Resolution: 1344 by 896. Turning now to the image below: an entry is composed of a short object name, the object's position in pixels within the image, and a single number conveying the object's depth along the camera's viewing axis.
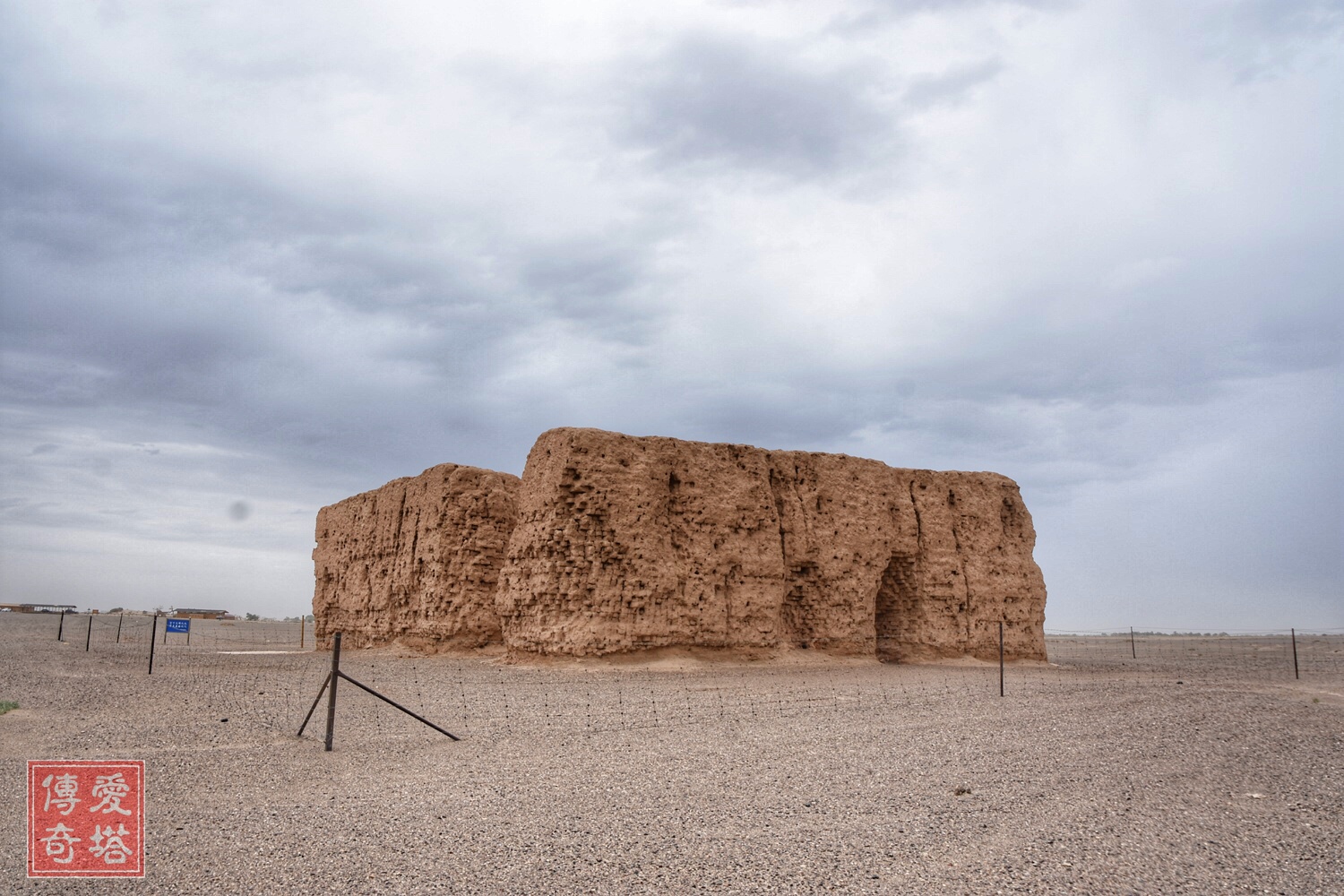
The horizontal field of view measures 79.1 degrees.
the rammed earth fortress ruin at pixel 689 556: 19.41
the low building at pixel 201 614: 94.39
